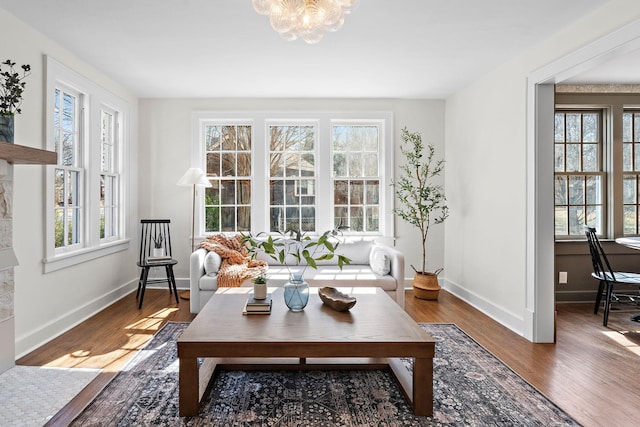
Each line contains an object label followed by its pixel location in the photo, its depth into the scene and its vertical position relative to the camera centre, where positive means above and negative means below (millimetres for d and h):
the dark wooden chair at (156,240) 4528 -363
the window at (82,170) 3291 +462
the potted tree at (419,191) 4730 +301
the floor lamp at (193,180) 4508 +417
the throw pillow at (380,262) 4062 -553
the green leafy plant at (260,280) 2629 -478
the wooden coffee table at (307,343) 1997 -706
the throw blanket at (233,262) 3820 -554
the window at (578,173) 4539 +495
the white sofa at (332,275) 3844 -680
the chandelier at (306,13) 2012 +1112
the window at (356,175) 5219 +543
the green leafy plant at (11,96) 2410 +784
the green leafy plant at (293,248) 4535 -436
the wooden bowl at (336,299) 2521 -600
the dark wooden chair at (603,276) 3602 -637
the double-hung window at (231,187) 5152 +369
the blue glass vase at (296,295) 2529 -566
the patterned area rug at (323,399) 2025 -1128
